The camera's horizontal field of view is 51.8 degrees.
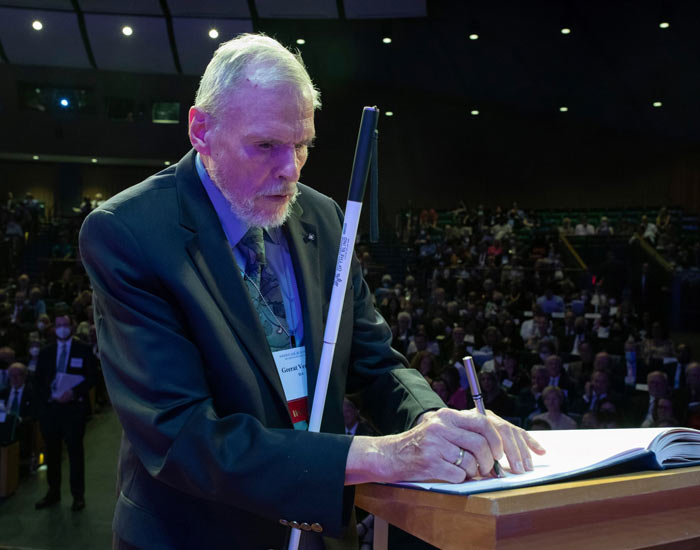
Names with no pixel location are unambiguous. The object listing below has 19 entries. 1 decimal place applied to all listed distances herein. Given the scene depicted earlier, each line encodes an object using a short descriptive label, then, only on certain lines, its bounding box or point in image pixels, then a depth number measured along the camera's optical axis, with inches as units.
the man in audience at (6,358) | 289.9
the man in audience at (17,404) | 259.9
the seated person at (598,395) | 244.1
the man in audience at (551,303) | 390.6
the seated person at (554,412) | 227.9
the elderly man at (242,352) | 39.4
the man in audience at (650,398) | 238.4
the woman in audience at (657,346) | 299.9
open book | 33.8
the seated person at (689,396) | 230.7
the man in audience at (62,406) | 243.0
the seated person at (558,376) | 257.6
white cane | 43.9
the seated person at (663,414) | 219.1
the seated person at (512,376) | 271.3
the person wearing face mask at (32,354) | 318.0
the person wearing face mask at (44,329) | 332.8
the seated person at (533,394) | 247.1
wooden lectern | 31.2
